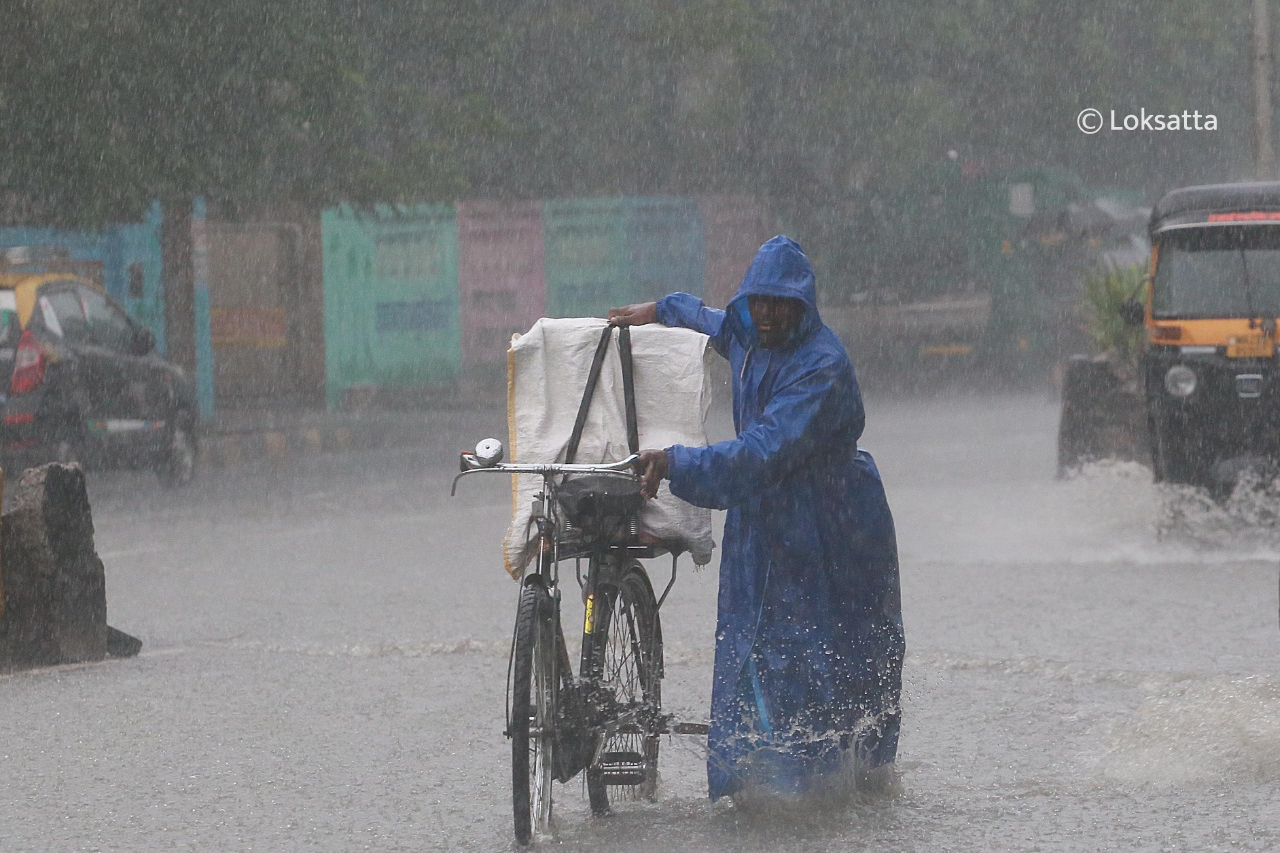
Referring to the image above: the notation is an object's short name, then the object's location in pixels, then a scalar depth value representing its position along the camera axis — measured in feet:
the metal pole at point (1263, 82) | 139.23
